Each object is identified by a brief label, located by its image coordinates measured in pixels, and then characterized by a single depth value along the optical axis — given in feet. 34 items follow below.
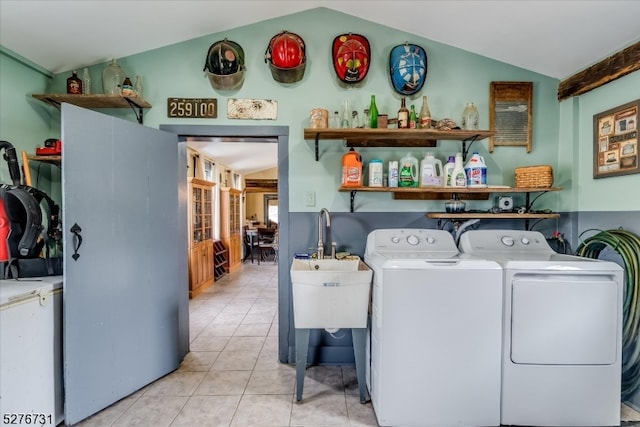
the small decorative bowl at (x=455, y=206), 7.71
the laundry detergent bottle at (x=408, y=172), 7.53
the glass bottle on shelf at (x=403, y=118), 7.45
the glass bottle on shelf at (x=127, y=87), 7.20
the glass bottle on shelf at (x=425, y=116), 7.45
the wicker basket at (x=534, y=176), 7.39
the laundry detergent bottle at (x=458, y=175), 7.39
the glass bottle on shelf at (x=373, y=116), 7.59
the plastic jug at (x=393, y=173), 7.55
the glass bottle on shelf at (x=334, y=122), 7.75
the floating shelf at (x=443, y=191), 7.31
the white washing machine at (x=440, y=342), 5.61
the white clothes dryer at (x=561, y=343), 5.59
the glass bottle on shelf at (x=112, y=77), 7.70
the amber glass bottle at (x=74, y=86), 7.48
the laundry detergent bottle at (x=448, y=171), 7.60
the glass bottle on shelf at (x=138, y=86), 7.78
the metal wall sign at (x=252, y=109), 8.04
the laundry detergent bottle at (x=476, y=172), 7.45
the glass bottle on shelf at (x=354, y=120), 7.67
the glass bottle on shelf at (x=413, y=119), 7.44
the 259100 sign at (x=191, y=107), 7.98
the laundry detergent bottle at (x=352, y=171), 7.39
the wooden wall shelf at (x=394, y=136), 7.20
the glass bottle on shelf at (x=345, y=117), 7.79
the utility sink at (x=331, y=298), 6.19
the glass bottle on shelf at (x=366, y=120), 7.78
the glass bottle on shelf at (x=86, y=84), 7.67
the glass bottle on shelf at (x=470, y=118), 7.67
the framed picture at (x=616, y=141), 6.43
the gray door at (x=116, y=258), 5.88
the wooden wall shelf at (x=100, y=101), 7.25
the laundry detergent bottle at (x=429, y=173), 7.58
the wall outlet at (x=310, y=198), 8.10
